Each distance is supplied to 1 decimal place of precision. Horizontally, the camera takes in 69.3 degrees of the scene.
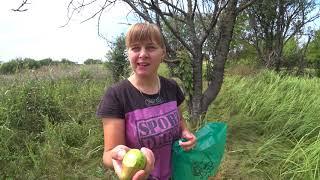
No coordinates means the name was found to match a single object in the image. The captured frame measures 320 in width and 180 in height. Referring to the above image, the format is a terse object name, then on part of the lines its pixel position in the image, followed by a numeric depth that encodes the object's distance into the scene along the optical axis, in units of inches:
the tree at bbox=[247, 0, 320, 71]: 317.3
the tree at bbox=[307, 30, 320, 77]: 406.2
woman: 42.1
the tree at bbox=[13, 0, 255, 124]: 111.9
